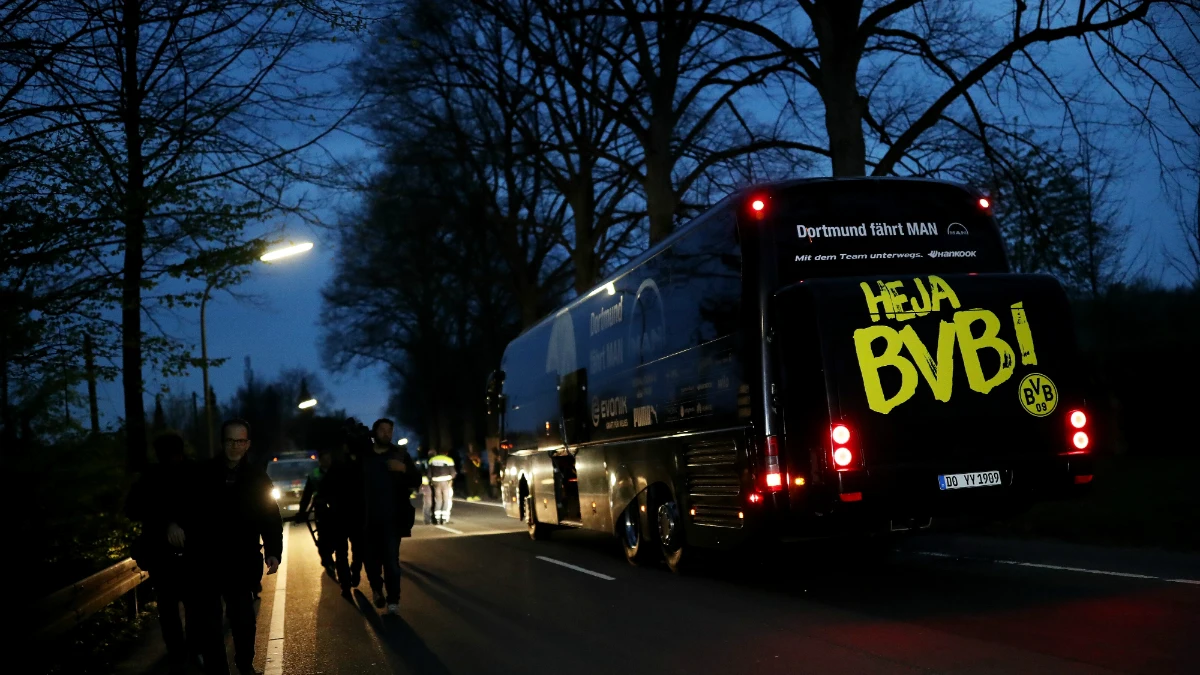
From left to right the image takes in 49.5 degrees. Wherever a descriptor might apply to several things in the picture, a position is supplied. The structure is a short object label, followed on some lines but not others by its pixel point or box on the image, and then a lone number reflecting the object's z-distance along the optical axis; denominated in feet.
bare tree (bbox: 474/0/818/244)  84.69
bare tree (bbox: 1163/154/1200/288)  83.07
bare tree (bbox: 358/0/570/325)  93.91
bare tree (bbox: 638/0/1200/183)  58.13
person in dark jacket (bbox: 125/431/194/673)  27.30
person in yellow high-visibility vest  90.53
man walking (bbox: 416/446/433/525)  93.91
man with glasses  25.36
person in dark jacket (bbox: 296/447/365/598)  44.04
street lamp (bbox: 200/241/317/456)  50.36
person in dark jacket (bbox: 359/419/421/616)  41.52
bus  35.40
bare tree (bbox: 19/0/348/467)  35.17
